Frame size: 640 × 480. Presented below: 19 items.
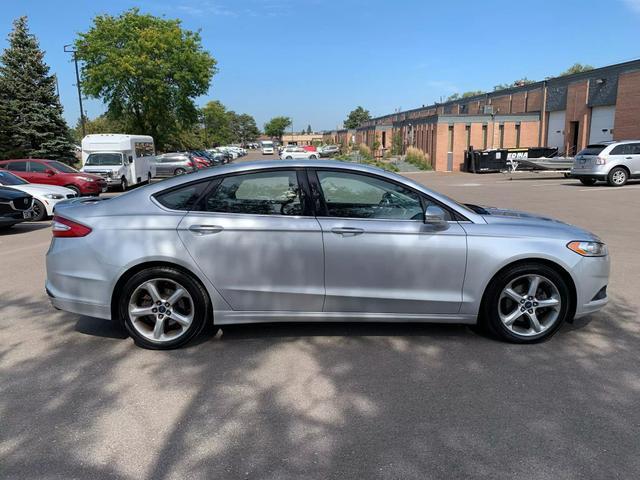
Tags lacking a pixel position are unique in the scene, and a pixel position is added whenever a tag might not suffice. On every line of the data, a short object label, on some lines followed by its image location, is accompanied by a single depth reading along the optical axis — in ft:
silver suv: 67.62
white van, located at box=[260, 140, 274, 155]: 295.36
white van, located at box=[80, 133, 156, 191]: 76.07
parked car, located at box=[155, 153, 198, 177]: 116.67
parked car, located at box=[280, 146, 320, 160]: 131.40
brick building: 104.17
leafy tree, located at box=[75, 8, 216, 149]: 119.96
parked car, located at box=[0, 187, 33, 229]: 36.47
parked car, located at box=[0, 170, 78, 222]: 43.42
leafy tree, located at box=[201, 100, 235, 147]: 315.99
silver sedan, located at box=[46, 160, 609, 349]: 14.42
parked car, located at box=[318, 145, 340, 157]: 212.84
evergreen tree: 107.55
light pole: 120.78
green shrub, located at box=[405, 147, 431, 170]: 126.93
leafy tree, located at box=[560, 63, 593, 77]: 306.76
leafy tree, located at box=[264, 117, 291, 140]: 535.39
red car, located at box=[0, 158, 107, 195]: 61.36
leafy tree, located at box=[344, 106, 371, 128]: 491.72
